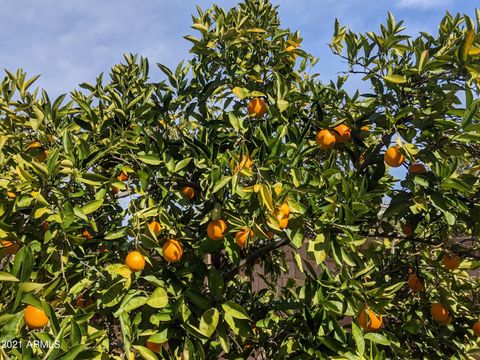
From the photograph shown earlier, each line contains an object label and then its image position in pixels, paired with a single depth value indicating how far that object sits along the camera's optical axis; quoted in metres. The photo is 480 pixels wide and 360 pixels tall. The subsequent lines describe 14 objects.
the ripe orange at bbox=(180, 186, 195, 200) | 1.97
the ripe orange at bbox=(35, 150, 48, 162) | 1.95
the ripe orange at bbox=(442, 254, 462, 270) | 2.08
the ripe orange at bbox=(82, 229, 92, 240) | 2.06
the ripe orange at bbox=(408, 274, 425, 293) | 2.23
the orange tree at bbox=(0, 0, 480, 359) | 1.60
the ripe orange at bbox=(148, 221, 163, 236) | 1.72
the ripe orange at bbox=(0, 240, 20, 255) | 1.63
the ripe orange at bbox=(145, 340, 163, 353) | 1.68
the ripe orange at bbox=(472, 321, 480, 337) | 2.23
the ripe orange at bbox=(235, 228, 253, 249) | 1.64
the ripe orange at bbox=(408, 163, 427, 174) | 1.80
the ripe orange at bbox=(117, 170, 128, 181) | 2.11
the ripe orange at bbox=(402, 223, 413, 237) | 2.14
